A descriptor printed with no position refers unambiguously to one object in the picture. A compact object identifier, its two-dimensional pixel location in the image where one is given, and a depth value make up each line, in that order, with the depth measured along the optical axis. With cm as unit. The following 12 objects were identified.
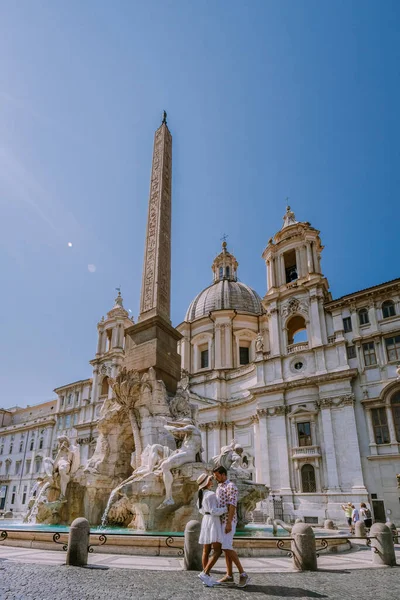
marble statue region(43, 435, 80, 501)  1335
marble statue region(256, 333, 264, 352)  3484
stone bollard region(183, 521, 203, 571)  634
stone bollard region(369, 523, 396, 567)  772
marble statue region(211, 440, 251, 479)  1234
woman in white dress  533
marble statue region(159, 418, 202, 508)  1089
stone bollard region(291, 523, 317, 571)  673
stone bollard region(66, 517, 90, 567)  642
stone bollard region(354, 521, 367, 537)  1312
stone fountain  1097
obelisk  1484
